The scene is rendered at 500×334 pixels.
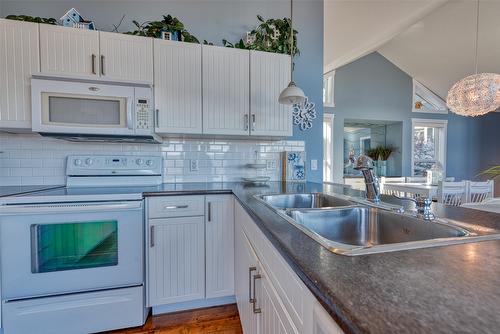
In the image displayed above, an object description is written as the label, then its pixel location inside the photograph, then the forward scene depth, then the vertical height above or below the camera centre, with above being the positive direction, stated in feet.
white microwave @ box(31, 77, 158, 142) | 5.40 +1.22
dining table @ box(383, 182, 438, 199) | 10.29 -1.27
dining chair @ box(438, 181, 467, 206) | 10.04 -1.26
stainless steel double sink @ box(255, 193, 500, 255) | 2.61 -0.83
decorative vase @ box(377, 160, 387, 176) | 18.15 -0.42
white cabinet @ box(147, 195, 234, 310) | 5.41 -2.06
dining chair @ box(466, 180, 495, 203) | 10.34 -1.24
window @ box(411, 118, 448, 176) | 17.48 +1.28
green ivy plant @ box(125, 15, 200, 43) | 6.40 +3.58
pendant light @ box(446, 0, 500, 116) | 10.03 +2.88
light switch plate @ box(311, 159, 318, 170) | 8.40 -0.11
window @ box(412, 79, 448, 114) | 17.57 +4.47
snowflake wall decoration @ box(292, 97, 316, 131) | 8.21 +1.61
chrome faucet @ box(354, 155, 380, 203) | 4.00 -0.29
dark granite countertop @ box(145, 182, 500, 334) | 1.08 -0.72
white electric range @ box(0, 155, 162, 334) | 4.53 -2.02
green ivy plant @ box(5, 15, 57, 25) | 5.63 +3.38
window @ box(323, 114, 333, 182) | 16.06 +1.27
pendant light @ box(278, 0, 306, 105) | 5.31 +1.48
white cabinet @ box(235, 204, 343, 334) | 1.68 -1.31
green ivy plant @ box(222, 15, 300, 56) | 7.19 +3.77
